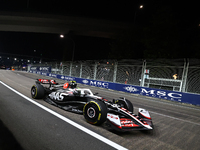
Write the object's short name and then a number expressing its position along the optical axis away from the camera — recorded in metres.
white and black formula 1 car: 3.17
